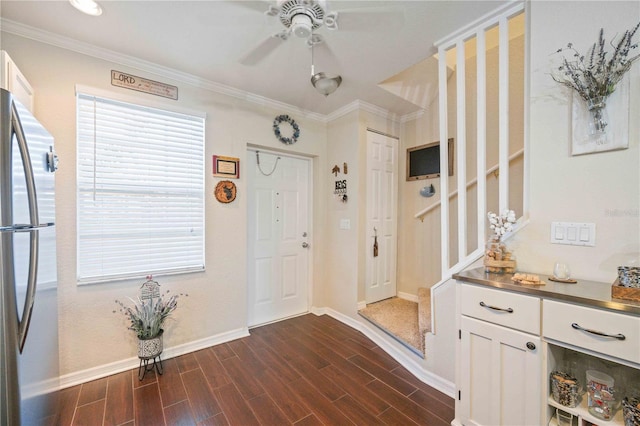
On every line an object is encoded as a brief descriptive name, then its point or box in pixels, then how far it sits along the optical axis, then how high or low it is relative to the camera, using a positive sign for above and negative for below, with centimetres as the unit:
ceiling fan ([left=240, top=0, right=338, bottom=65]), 143 +112
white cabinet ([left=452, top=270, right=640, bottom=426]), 106 -64
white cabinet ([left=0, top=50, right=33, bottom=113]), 142 +77
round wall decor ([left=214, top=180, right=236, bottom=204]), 264 +20
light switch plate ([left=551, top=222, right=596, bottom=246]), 135 -11
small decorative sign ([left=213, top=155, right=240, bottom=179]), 263 +45
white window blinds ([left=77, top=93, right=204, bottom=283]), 207 +17
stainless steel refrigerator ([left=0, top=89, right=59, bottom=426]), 100 -24
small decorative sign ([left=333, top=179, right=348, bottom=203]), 318 +26
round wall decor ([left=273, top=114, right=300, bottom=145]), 304 +98
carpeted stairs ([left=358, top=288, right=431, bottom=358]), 227 -114
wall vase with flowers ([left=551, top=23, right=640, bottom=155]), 126 +59
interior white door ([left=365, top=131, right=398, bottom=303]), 318 -6
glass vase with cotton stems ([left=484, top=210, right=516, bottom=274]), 154 -23
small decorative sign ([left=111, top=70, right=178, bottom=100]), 218 +110
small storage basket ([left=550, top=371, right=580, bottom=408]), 120 -83
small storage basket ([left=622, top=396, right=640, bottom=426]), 106 -82
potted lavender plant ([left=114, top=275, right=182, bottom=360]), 210 -89
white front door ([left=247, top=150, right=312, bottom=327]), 308 -31
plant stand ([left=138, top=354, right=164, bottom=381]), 214 -133
